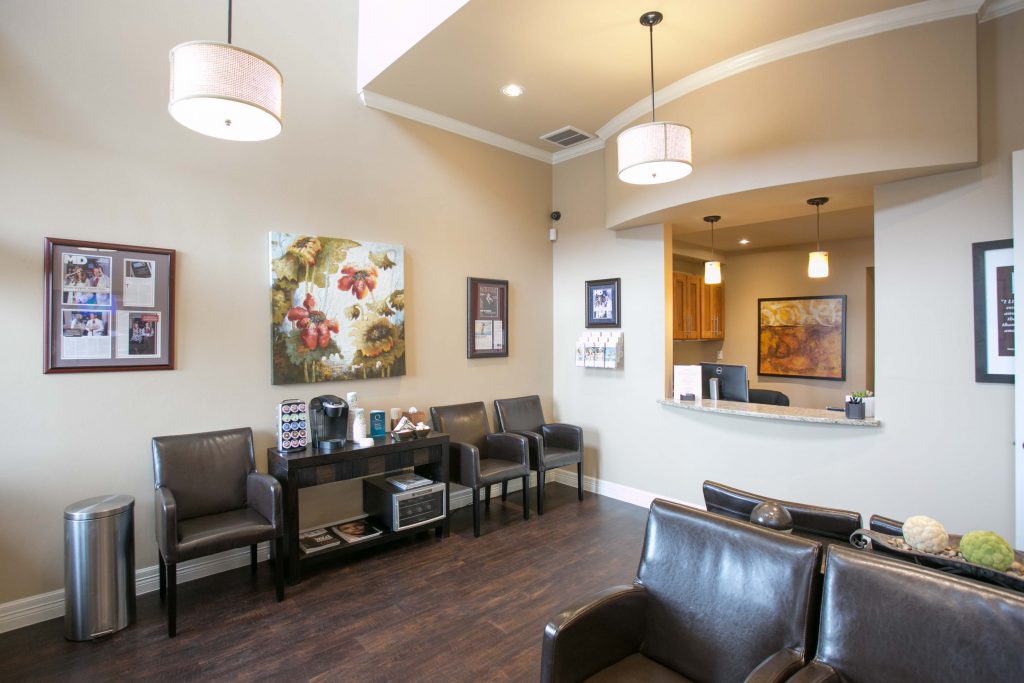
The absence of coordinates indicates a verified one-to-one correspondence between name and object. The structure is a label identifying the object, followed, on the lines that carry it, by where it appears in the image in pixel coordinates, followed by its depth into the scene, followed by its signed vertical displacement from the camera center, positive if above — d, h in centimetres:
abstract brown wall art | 656 +10
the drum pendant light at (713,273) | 581 +85
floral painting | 346 +28
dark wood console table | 304 -80
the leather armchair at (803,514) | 197 -70
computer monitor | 435 -32
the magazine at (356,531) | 338 -129
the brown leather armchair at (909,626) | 120 -73
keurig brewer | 339 -52
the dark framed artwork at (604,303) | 468 +41
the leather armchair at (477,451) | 383 -87
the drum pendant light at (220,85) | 188 +103
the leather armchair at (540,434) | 430 -82
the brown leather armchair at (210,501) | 254 -89
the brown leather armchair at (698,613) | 150 -88
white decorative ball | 147 -57
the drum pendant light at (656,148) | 260 +105
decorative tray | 134 -64
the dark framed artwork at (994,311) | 278 +19
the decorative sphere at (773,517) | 169 -59
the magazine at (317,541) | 322 -130
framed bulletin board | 271 +24
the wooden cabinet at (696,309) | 668 +52
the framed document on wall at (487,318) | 460 +27
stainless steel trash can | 248 -112
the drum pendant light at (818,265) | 508 +82
